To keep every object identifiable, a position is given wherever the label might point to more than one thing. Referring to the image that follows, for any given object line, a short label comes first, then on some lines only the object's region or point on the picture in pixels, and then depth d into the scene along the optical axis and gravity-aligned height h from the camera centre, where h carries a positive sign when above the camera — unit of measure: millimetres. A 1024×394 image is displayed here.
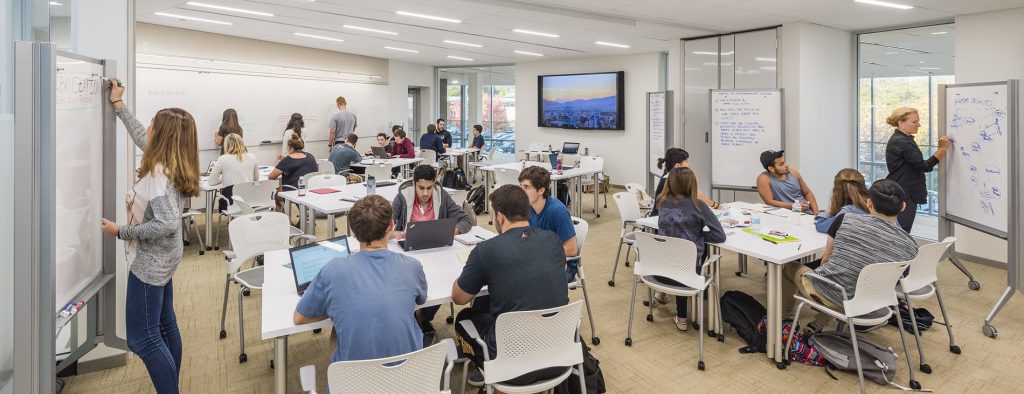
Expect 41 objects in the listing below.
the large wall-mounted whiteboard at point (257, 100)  9141 +1548
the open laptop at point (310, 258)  2801 -363
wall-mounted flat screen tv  12023 +1812
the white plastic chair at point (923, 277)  3551 -567
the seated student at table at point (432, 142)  11492 +853
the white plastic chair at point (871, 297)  3254 -638
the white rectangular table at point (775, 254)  3717 -441
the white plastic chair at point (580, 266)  3900 -544
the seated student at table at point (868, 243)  3414 -337
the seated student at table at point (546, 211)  3766 -171
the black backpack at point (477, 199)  8992 -212
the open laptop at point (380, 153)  9894 +547
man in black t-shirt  2623 -402
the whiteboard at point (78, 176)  2432 +43
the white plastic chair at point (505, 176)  8000 +128
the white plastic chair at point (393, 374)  2004 -669
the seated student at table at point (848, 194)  3781 -58
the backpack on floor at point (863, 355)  3471 -1039
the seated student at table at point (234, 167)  6363 +199
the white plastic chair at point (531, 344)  2465 -689
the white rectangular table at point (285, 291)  2463 -518
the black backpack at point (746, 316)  3936 -923
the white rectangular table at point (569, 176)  8102 +135
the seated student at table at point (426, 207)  4109 -156
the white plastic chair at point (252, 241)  3845 -397
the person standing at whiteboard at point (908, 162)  5387 +221
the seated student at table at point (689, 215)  4008 -205
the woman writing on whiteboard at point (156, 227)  2729 -192
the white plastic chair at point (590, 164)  9250 +352
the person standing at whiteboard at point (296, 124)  9016 +961
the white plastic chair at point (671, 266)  3750 -538
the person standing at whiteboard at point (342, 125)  11477 +1193
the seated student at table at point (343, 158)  8734 +407
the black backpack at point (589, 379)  3031 -1013
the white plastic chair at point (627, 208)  5660 -219
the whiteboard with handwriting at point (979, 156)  4480 +244
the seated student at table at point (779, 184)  5484 +13
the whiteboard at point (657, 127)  8688 +896
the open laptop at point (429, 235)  3574 -306
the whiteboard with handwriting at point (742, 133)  7465 +683
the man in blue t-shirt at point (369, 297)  2201 -434
